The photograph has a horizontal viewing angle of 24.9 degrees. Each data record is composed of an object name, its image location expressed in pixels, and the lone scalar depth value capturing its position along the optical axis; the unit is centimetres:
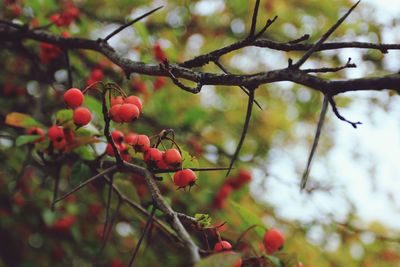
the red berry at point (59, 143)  59
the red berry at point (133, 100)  52
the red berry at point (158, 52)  85
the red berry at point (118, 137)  57
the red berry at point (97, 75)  77
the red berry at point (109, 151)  57
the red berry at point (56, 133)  59
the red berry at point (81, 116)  53
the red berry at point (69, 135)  59
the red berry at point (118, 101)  52
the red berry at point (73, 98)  53
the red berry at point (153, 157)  52
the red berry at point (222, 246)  50
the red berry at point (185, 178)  51
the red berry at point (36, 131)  63
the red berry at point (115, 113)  51
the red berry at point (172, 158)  51
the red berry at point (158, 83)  97
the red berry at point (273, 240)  58
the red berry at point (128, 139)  58
